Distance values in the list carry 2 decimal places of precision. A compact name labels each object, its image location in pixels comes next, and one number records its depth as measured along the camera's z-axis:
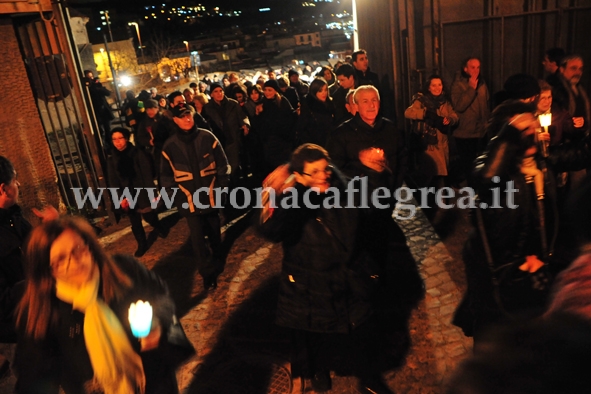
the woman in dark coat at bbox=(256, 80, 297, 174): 8.54
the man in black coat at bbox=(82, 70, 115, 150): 14.54
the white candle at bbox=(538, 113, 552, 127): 4.38
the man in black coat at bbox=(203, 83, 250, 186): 8.95
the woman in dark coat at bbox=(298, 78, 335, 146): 7.69
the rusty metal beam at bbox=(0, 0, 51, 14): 6.61
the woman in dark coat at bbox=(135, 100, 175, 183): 8.76
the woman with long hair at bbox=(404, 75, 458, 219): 6.94
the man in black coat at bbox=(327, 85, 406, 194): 4.82
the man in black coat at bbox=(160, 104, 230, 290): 5.49
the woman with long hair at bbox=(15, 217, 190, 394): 2.48
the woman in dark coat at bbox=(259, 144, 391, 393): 3.39
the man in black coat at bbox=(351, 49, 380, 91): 9.02
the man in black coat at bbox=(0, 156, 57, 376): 3.45
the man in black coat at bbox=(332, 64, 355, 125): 7.82
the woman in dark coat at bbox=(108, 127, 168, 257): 6.54
